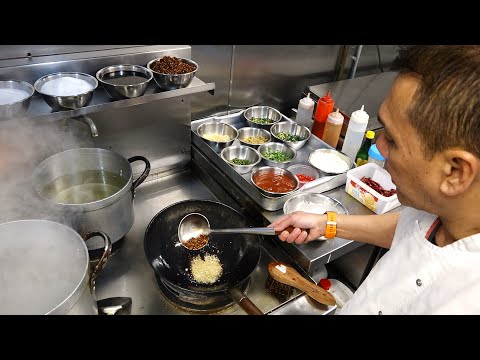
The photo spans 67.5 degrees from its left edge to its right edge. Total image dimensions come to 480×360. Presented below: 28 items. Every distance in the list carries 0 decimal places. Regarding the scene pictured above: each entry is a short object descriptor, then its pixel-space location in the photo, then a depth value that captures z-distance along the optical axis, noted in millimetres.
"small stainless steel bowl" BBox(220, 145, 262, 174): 2046
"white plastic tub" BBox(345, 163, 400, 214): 1840
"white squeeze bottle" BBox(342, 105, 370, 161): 2119
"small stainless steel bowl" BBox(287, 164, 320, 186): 2074
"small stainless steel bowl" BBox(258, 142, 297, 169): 2003
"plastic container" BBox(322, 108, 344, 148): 2252
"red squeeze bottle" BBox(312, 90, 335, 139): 2255
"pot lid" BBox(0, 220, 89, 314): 1147
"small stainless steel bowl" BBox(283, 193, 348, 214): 1826
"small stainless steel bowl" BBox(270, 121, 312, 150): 2215
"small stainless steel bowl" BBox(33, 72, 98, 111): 1371
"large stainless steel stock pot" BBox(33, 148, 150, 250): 1430
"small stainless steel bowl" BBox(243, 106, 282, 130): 2393
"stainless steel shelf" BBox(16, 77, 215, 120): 1395
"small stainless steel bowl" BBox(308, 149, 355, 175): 2031
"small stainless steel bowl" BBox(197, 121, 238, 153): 2111
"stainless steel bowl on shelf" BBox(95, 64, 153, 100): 1509
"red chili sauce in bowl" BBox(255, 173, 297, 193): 1882
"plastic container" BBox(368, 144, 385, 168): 2045
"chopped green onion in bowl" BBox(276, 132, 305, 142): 2234
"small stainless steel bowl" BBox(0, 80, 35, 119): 1284
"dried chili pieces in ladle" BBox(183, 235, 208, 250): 1688
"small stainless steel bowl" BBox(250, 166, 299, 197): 1920
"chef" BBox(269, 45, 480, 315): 773
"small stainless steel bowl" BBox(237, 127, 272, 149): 2230
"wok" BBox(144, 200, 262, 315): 1469
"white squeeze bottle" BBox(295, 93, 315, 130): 2355
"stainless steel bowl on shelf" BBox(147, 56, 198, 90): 1609
